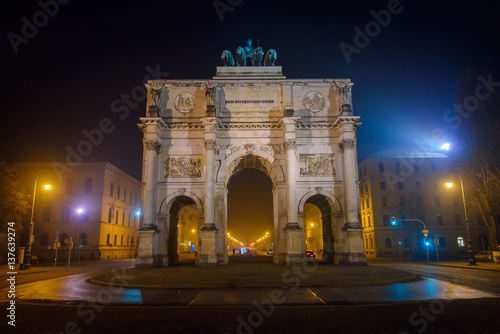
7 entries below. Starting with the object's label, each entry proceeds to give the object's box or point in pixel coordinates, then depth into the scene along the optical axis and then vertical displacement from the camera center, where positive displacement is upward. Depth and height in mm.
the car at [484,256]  32844 -1935
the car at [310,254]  42509 -1931
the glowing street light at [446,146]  39850 +10505
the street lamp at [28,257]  26144 -1186
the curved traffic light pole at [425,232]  32875 +424
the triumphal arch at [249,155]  25641 +6449
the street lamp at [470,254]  28112 -1437
